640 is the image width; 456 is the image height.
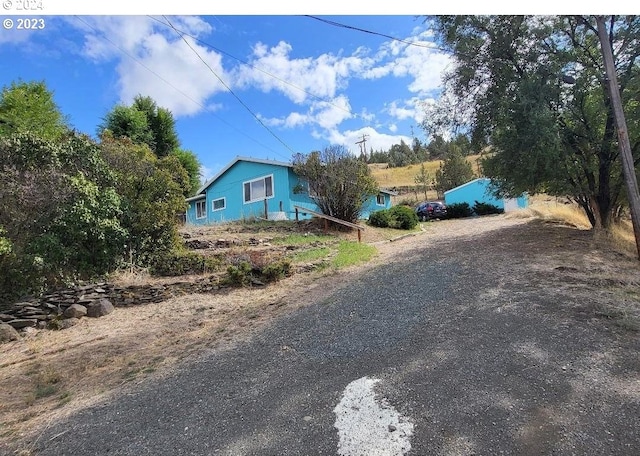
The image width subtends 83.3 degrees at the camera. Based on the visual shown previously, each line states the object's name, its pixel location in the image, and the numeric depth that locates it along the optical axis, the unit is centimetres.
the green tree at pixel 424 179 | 4512
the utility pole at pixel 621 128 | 724
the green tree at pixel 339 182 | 1471
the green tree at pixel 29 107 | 1664
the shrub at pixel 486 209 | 2700
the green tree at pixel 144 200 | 883
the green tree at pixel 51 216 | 706
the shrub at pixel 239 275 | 797
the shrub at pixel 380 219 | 1689
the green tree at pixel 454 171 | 4012
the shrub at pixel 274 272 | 819
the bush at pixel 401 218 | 1717
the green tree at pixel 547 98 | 897
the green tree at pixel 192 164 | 2795
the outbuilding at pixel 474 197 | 2744
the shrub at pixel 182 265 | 892
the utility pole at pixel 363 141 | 4002
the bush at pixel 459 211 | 2638
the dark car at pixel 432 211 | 2638
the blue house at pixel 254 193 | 1777
